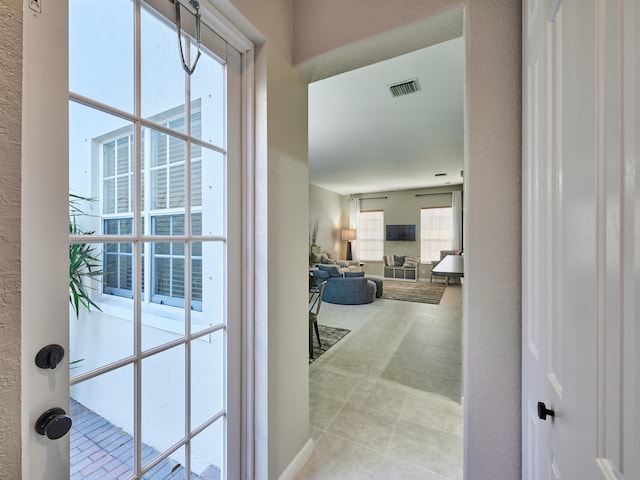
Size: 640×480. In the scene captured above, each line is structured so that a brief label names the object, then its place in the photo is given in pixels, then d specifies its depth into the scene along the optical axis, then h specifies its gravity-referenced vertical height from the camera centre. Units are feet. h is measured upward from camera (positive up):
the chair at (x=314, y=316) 9.78 -2.92
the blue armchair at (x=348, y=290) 17.46 -3.51
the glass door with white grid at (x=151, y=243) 2.47 -0.05
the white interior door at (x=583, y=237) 1.15 +0.00
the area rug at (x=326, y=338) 10.12 -4.39
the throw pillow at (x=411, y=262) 26.37 -2.41
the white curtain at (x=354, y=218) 30.12 +2.37
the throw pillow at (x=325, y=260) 22.51 -1.90
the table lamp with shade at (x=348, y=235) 29.89 +0.38
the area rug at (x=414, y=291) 18.86 -4.33
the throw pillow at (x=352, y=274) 18.11 -2.48
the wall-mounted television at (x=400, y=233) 27.35 +0.55
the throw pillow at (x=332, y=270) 18.40 -2.23
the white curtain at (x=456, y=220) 24.98 +1.73
